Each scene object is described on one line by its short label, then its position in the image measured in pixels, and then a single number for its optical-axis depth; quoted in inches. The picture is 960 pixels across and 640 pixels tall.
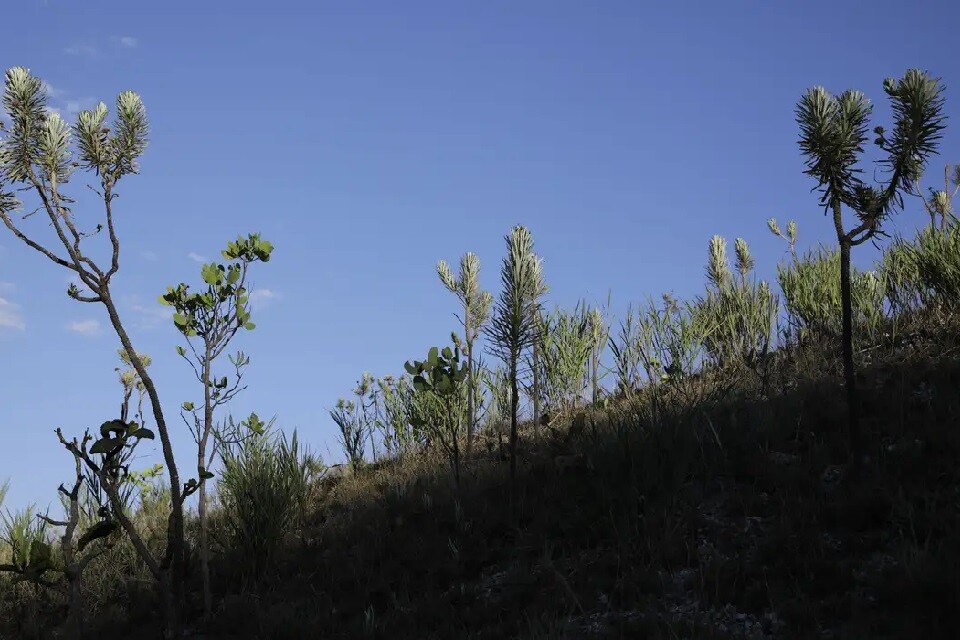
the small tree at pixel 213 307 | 217.2
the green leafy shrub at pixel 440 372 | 262.4
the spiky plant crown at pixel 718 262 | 390.9
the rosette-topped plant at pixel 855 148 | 177.8
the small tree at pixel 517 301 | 240.1
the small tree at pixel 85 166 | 192.9
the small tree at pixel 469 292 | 354.0
